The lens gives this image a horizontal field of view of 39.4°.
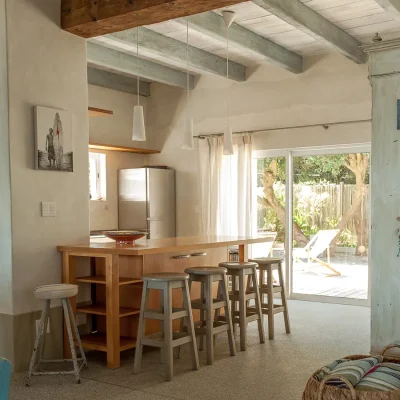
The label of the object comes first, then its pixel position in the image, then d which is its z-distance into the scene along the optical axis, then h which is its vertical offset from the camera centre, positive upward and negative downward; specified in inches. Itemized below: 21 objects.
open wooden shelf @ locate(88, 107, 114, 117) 200.7 +29.5
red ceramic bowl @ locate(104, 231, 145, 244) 178.9 -14.2
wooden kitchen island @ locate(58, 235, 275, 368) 159.9 -26.4
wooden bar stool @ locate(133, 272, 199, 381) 150.1 -34.7
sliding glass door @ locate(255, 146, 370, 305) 263.4 -13.7
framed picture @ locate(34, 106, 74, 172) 166.6 +16.2
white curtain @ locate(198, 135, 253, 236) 286.4 +1.7
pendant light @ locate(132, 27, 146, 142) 189.2 +22.6
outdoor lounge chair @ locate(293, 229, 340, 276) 271.9 -28.5
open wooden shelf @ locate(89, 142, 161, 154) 286.8 +23.6
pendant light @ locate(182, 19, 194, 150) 203.0 +20.0
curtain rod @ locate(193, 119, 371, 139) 257.6 +30.6
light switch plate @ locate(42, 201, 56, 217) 168.6 -4.8
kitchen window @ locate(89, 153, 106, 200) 301.9 +8.8
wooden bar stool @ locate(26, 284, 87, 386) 149.2 -33.9
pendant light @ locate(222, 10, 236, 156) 211.2 +20.2
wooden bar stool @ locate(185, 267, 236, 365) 165.8 -34.9
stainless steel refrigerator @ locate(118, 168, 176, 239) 301.9 -5.1
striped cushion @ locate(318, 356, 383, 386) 101.1 -34.1
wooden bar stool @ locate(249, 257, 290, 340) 196.7 -36.6
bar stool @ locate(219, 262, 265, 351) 180.9 -36.1
